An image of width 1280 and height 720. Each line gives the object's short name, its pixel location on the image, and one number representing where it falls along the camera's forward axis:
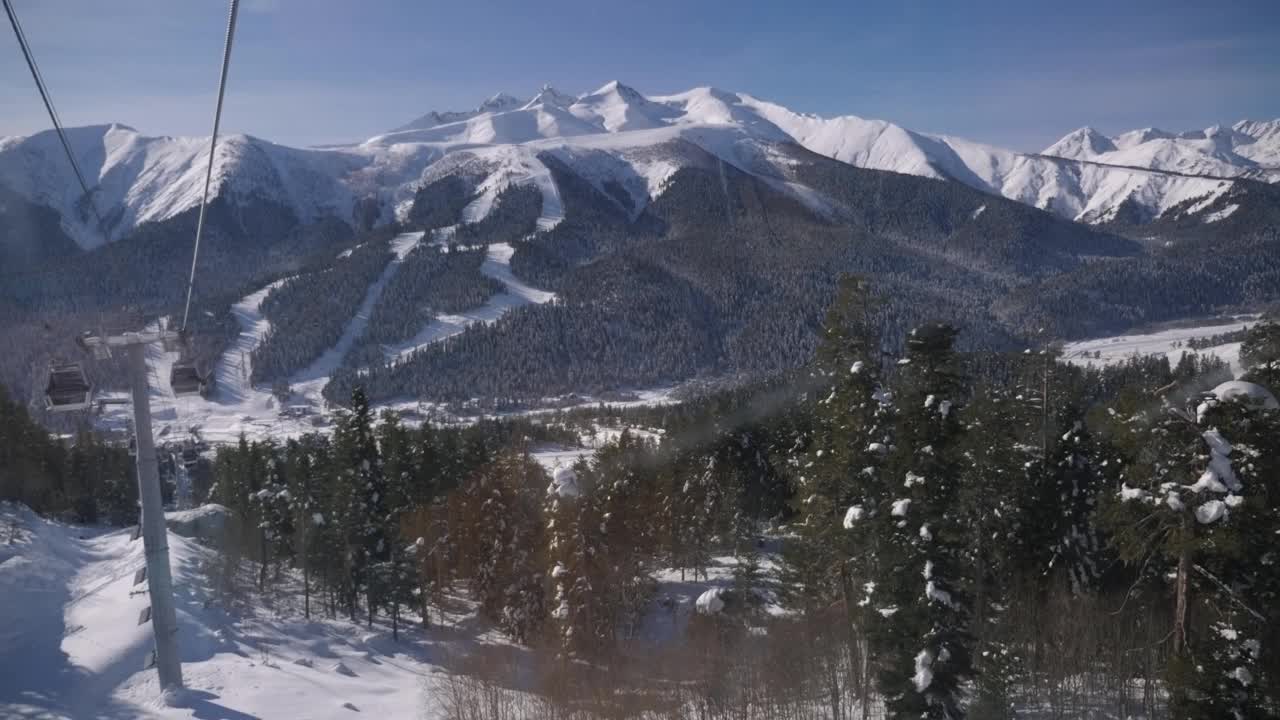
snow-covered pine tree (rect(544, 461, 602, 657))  25.09
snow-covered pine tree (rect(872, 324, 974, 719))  13.62
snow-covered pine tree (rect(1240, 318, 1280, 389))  14.10
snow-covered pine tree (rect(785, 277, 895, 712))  15.16
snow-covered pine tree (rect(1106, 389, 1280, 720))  11.13
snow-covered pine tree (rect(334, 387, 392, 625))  30.42
